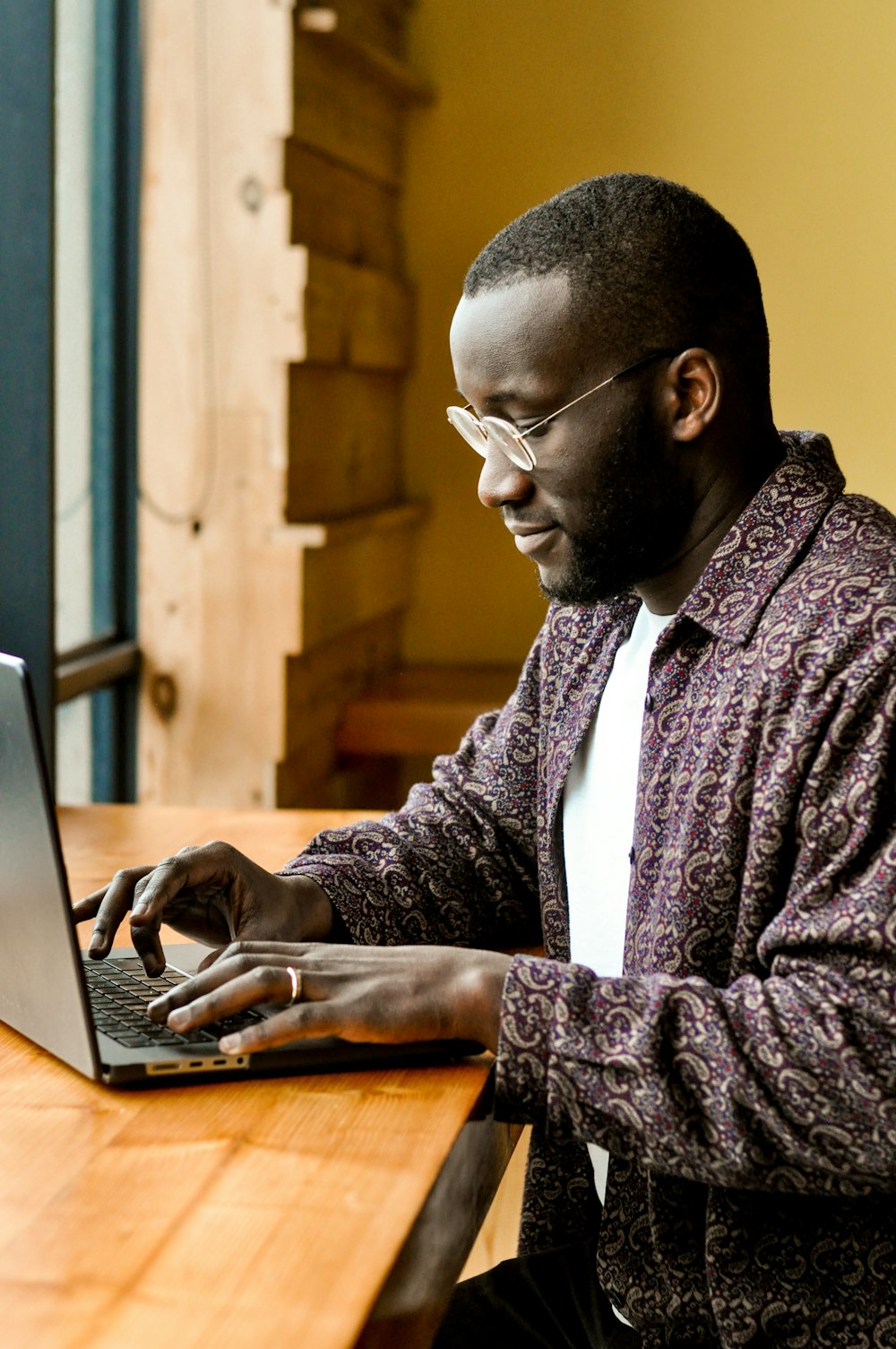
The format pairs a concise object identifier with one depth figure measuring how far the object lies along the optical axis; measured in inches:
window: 86.4
